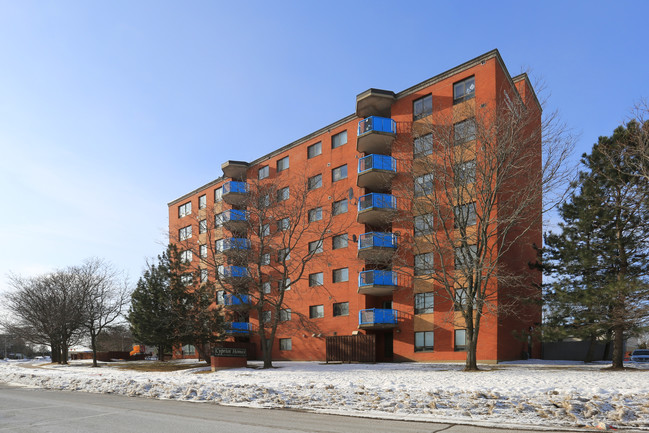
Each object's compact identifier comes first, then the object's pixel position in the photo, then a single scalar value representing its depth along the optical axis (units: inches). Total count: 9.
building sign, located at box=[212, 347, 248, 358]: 1083.9
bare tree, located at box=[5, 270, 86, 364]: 1685.5
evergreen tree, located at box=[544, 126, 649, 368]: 808.9
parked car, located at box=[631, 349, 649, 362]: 1380.4
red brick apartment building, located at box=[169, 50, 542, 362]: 1176.2
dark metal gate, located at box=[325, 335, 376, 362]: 1285.7
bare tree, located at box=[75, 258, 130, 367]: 1711.4
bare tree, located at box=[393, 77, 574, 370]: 908.6
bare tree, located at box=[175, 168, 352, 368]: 1197.1
